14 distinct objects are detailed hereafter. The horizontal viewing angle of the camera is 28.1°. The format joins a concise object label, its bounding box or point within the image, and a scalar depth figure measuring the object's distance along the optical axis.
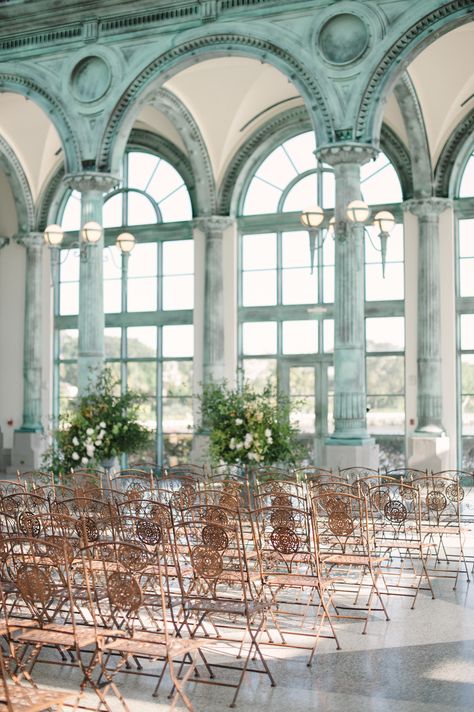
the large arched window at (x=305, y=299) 19.33
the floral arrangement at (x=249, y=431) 13.20
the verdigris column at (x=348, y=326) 13.55
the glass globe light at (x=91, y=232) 14.90
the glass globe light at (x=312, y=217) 12.89
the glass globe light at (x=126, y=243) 16.53
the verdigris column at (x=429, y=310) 18.34
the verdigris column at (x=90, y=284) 15.45
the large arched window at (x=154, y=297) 21.33
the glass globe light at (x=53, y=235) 14.75
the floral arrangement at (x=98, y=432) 14.25
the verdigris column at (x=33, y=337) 22.08
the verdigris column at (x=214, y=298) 20.45
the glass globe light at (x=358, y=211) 12.93
